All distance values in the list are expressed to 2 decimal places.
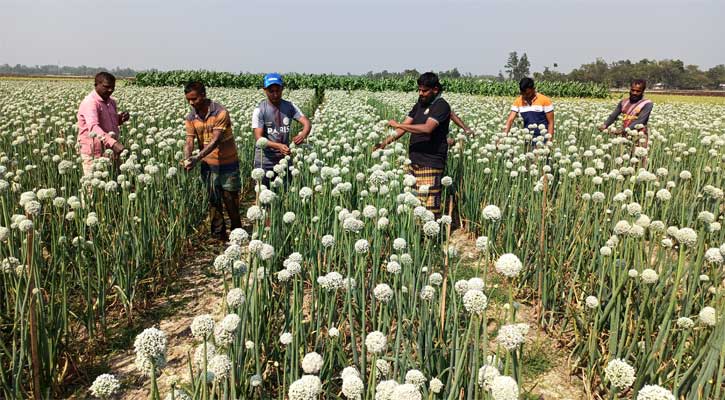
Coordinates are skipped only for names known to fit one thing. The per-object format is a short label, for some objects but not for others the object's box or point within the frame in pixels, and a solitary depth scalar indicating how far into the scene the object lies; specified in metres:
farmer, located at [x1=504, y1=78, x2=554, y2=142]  6.80
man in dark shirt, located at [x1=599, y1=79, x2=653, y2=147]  7.29
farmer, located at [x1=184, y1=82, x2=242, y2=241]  5.36
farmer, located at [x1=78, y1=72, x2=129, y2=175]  5.21
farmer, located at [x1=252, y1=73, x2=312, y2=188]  5.63
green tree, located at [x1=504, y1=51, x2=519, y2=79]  154.07
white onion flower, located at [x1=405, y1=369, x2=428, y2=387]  1.75
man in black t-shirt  5.18
